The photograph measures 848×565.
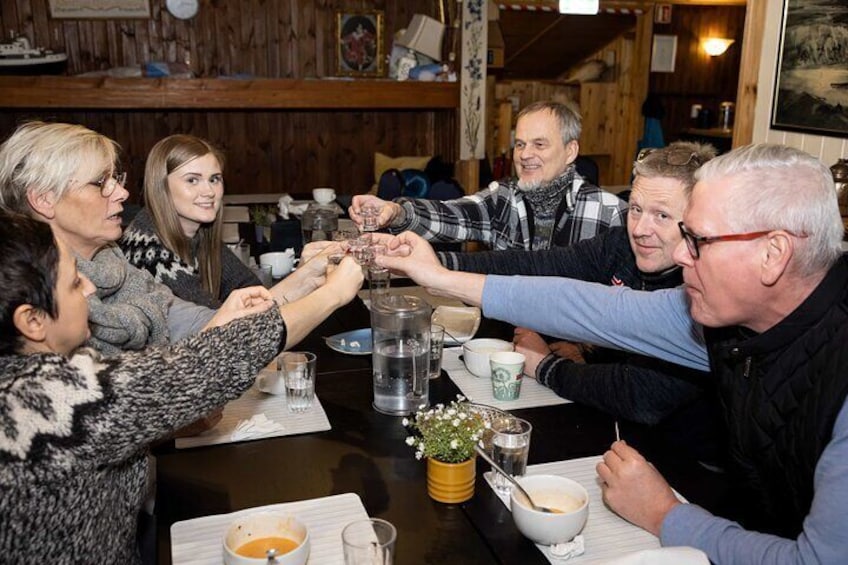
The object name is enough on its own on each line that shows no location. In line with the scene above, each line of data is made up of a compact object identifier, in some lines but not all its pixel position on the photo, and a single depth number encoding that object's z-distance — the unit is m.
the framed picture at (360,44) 6.50
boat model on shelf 5.34
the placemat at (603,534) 1.25
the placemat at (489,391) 1.82
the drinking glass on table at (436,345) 1.91
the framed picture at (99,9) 5.97
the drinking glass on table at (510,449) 1.43
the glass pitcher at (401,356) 1.76
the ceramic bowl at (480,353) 1.95
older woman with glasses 1.85
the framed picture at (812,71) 3.43
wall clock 6.13
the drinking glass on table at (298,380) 1.76
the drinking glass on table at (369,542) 1.13
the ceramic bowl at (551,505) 1.22
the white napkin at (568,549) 1.22
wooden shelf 5.39
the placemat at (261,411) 1.63
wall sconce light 9.19
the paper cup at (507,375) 1.81
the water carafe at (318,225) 3.35
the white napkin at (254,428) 1.64
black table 1.28
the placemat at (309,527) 1.23
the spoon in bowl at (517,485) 1.28
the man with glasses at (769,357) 1.17
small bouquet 1.37
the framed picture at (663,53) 9.14
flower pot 1.36
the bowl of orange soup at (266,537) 1.18
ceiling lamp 4.38
